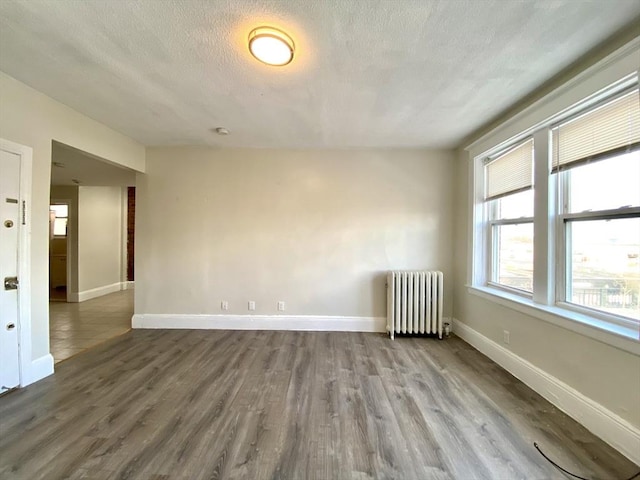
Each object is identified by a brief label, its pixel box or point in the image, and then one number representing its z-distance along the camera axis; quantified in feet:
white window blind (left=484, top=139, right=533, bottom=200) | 8.48
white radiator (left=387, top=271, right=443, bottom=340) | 11.59
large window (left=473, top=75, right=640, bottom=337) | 5.74
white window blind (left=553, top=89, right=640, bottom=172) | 5.57
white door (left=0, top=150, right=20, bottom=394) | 7.14
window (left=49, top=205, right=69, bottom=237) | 21.70
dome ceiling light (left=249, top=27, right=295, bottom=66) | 5.29
